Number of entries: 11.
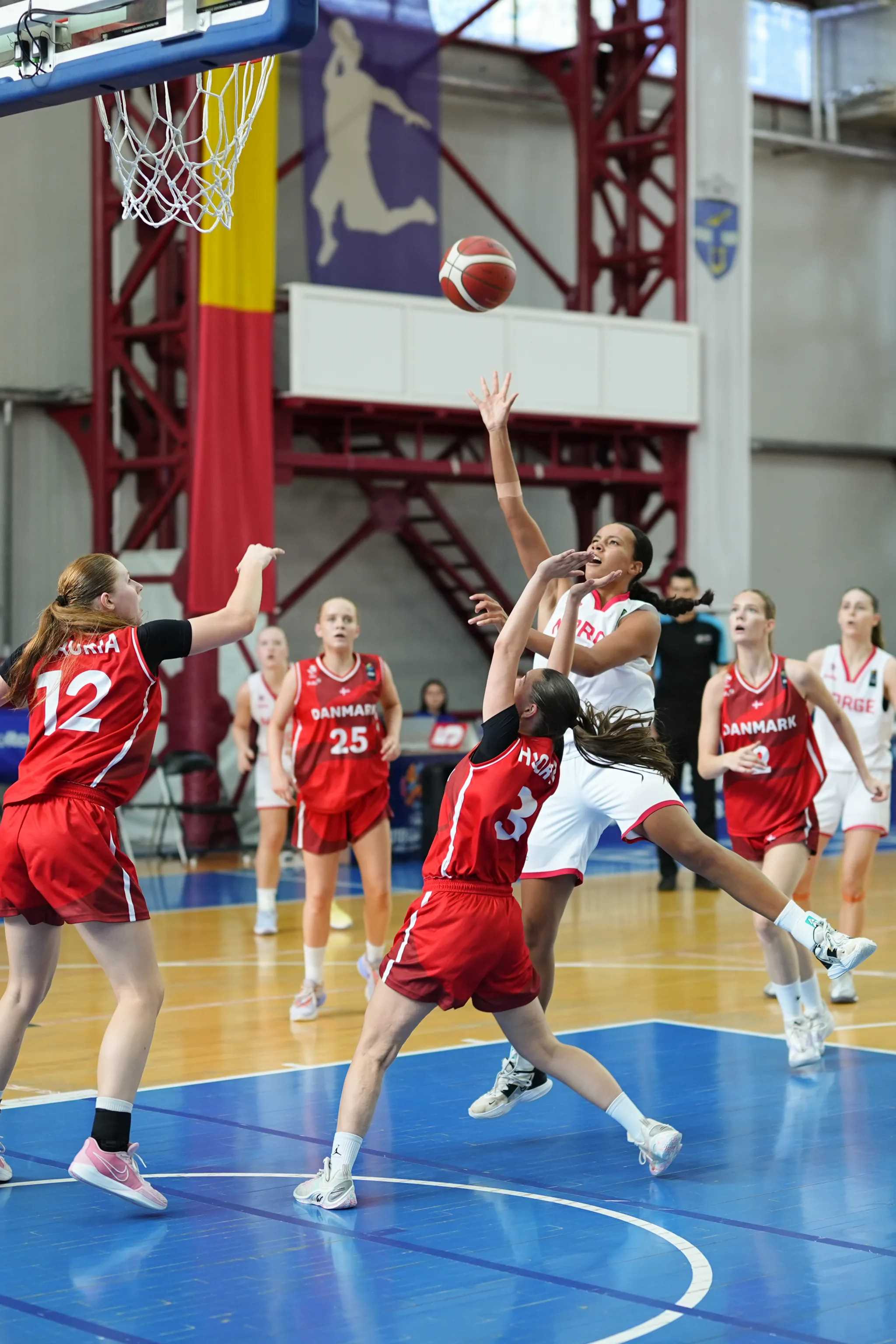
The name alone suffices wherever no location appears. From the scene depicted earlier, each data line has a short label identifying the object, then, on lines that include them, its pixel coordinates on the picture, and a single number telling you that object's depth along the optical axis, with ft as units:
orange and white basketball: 42.44
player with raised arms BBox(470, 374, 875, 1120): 35.57
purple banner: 98.61
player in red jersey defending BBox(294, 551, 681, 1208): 29.92
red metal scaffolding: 96.56
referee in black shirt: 79.73
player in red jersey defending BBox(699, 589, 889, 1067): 44.94
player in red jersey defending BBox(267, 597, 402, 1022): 50.12
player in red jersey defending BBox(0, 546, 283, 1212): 29.80
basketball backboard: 33.21
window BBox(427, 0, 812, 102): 117.01
